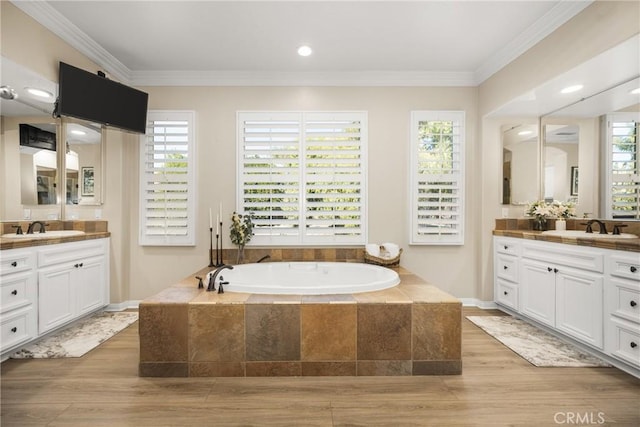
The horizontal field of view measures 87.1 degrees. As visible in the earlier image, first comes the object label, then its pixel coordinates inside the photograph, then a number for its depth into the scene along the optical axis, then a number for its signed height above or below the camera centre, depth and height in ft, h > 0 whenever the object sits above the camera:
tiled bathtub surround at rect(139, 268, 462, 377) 7.49 -2.89
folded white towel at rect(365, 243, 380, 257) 12.00 -1.41
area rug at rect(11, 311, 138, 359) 8.74 -3.74
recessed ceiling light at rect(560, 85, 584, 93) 9.74 +3.61
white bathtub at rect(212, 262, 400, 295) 10.95 -2.15
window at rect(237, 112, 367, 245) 12.64 +1.30
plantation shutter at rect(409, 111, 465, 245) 12.82 +1.31
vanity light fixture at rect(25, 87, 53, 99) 9.71 +3.44
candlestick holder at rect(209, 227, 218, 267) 11.97 -1.39
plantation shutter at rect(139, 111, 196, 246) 12.62 +0.95
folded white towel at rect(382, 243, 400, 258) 12.02 -1.43
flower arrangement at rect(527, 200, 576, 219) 11.42 +0.03
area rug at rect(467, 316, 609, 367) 8.26 -3.68
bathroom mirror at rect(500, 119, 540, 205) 12.63 +1.98
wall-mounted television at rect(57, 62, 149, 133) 9.64 +3.44
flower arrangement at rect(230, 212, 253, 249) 12.08 -0.74
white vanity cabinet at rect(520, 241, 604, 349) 8.24 -2.13
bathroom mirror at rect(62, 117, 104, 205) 11.60 +1.64
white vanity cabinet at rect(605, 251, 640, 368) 7.30 -2.17
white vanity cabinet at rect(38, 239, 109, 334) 9.27 -2.22
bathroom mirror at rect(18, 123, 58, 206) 10.23 +1.42
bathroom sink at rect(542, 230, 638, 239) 8.71 -0.67
